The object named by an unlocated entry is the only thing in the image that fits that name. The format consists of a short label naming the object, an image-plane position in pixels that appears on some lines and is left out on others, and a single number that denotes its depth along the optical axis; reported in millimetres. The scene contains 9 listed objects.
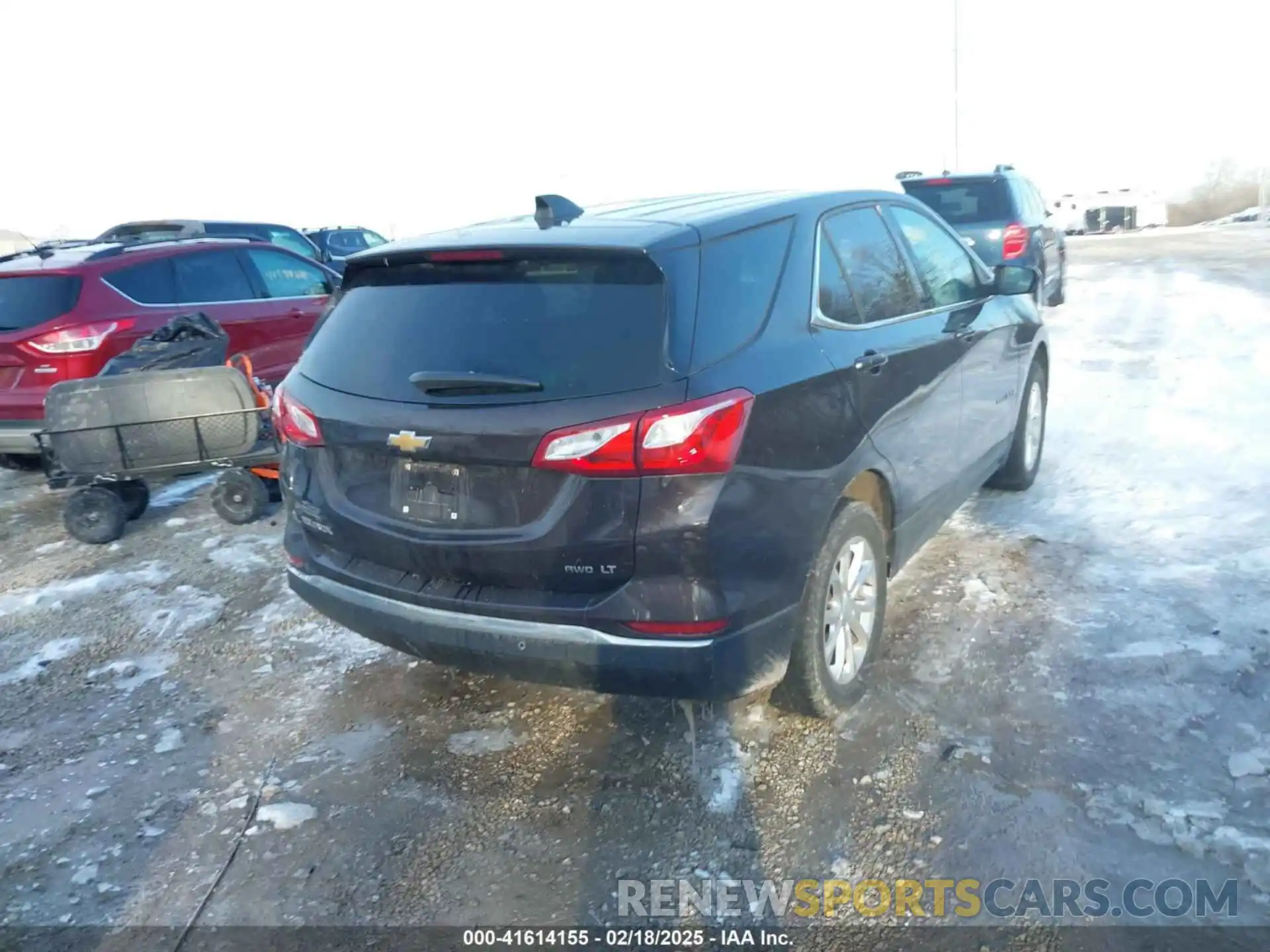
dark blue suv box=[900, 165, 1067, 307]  10602
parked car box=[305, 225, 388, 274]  19828
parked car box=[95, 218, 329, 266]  13086
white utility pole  27547
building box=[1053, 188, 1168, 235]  38094
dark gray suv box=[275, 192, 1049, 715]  2756
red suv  6512
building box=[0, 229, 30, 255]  29125
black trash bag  6102
